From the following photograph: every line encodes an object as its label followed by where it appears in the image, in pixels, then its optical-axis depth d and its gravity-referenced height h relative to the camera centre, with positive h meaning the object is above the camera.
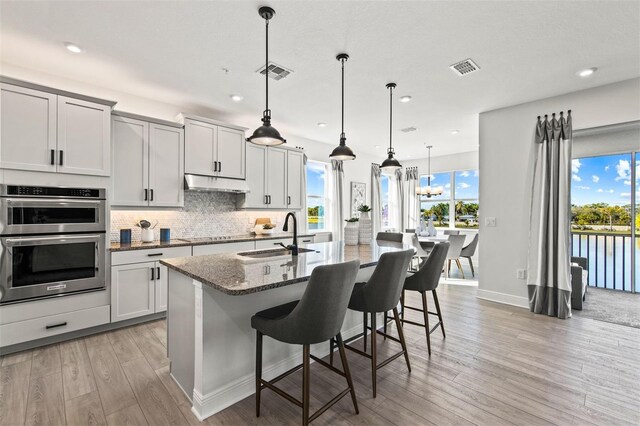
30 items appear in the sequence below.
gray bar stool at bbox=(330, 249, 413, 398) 2.11 -0.56
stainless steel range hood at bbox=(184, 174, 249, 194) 4.05 +0.41
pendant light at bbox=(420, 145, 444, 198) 7.02 +0.54
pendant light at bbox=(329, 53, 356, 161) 3.04 +0.63
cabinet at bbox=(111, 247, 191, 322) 3.26 -0.83
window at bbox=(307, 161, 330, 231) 6.41 +0.37
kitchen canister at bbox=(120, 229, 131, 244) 3.61 -0.30
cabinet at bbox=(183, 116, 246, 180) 4.10 +0.93
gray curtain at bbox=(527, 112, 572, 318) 3.75 -0.10
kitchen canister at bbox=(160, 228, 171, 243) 3.94 -0.30
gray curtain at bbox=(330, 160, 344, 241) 6.55 +0.29
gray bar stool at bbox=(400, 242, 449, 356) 2.72 -0.58
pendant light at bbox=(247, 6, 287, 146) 2.29 +0.65
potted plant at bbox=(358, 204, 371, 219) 5.98 +0.02
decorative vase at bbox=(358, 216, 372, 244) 6.11 -0.36
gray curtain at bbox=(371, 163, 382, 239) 7.65 +0.42
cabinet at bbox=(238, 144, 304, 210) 4.87 +0.60
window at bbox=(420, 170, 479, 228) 7.66 +0.37
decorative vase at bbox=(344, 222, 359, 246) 5.69 -0.37
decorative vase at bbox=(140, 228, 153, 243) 3.73 -0.30
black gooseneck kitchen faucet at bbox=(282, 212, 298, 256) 2.65 -0.31
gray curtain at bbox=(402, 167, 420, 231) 8.52 +0.39
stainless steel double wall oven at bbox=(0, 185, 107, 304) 2.71 -0.30
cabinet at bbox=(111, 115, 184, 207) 3.52 +0.61
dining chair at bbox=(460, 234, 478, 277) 6.04 -0.75
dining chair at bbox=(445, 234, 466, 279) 5.47 -0.59
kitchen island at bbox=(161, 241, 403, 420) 1.85 -0.74
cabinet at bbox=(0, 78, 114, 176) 2.72 +0.80
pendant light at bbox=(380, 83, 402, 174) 3.49 +0.59
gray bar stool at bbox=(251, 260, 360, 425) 1.62 -0.59
